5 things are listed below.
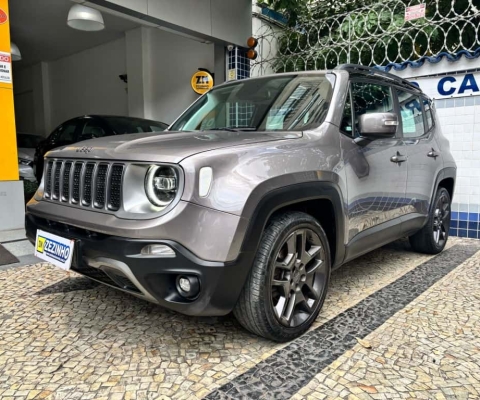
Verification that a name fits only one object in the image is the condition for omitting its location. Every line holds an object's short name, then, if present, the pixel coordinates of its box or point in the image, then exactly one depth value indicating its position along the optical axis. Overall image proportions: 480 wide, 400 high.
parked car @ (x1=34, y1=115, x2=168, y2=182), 6.52
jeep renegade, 1.93
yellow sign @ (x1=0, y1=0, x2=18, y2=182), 4.91
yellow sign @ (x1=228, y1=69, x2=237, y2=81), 7.30
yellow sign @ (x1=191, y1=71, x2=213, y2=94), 8.45
